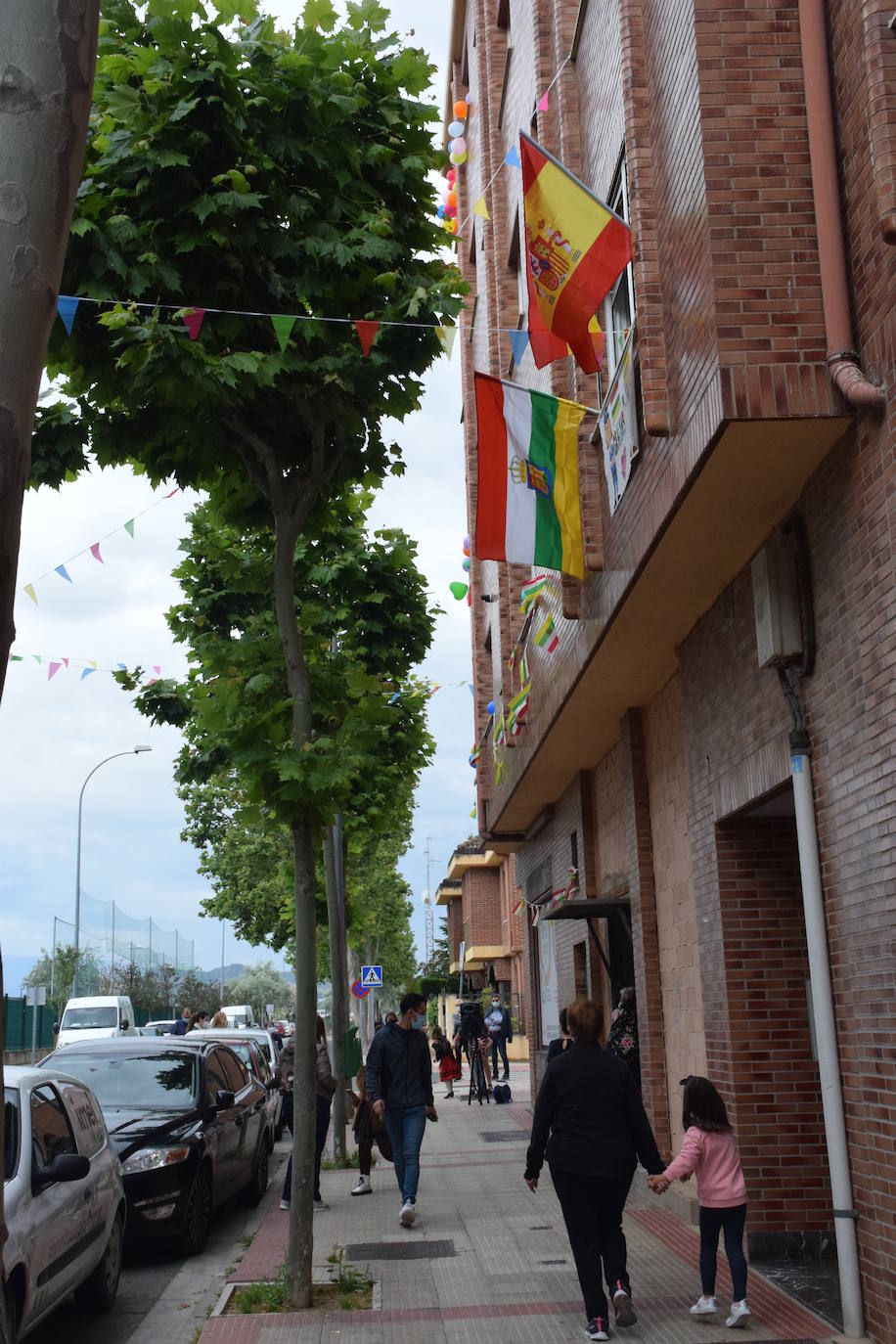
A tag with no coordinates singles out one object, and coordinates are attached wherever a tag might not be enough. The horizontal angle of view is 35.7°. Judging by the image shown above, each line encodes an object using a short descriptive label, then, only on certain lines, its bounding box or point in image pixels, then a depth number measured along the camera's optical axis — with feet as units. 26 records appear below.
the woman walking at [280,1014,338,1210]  40.57
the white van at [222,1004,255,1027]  159.33
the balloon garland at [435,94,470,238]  73.20
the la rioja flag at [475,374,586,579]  31.04
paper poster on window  29.07
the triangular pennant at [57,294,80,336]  26.91
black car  33.40
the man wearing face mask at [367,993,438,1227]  35.17
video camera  77.97
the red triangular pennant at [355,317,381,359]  29.45
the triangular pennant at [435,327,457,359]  30.66
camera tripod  79.61
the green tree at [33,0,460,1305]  28.02
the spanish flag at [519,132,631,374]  26.86
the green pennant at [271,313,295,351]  28.19
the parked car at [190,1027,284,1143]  58.86
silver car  22.58
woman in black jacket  22.62
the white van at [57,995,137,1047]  121.90
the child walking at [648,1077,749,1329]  23.18
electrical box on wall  23.95
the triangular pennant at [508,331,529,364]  31.45
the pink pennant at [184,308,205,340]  28.35
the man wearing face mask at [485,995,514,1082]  89.25
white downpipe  21.61
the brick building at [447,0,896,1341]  21.09
